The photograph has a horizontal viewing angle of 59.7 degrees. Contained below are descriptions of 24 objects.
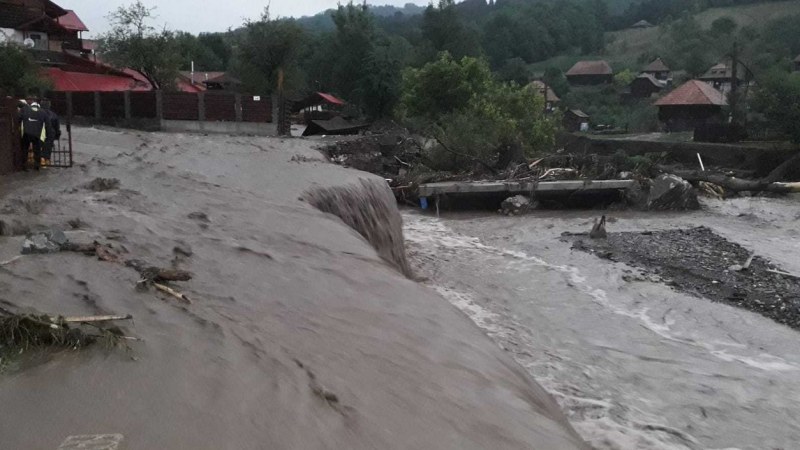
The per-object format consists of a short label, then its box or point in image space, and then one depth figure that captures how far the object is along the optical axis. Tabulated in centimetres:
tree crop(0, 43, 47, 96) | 2895
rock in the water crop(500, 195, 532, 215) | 2725
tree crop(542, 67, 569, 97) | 9425
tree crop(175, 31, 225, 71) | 8259
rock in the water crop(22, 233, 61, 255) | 757
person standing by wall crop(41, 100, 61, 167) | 1410
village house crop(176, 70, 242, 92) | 5925
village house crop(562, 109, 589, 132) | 7226
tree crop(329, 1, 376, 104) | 6184
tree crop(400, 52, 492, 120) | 4438
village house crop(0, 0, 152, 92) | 3941
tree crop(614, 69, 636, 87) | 9494
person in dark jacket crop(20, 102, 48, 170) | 1350
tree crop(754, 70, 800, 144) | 3872
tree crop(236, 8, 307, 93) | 4994
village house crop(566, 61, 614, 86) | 10125
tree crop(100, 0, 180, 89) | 4003
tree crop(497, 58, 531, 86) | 8212
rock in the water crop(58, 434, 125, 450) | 400
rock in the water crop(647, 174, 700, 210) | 2777
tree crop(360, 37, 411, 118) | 5309
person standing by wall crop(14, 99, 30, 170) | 1377
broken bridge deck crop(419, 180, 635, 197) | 2758
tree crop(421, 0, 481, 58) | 7025
